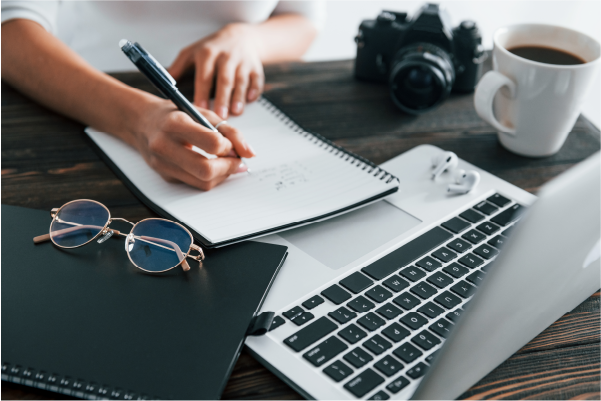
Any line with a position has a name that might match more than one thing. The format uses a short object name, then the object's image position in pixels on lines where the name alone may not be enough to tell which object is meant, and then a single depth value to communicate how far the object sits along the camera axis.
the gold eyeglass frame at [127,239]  0.47
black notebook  0.36
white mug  0.61
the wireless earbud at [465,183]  0.60
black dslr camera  0.73
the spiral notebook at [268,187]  0.53
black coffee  0.67
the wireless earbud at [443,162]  0.63
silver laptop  0.30
